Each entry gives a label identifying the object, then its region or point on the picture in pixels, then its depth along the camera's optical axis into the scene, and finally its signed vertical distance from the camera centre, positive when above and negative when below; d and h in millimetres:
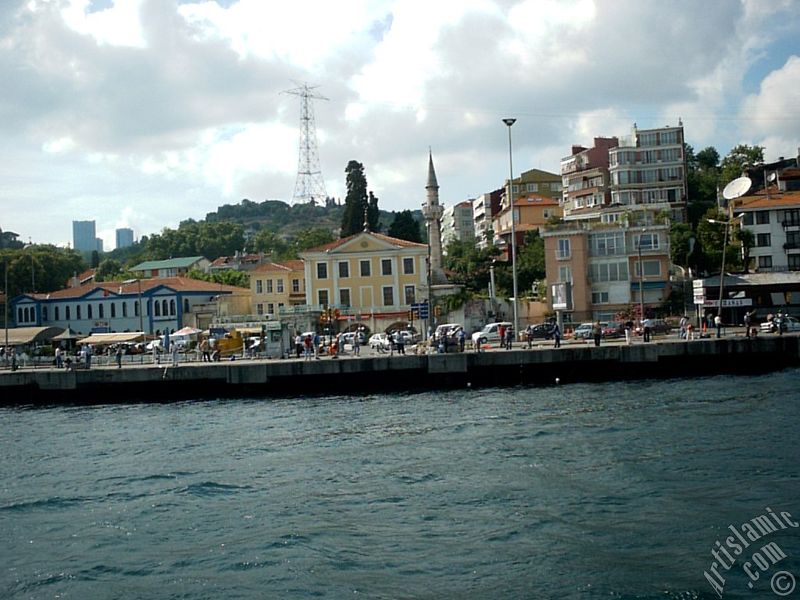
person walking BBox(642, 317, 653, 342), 44281 -723
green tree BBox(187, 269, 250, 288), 95875 +6005
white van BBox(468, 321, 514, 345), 50838 -616
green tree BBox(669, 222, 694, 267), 66500 +4823
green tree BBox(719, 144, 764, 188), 86625 +14863
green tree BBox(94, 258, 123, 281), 120875 +9911
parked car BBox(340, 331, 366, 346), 57450 -491
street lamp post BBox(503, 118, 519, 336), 53638 +4191
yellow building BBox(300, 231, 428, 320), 71250 +4183
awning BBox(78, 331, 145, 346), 59875 +157
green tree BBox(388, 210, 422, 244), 90625 +9655
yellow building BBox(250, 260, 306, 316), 77688 +3846
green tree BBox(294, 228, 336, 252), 111000 +11207
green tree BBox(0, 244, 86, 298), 93250 +7685
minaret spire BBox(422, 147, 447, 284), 71562 +8176
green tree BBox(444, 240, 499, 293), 77500 +4631
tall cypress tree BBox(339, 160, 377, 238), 94625 +13360
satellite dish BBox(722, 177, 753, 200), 65750 +8740
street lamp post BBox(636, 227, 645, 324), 57450 +1403
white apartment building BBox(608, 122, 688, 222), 85000 +13168
